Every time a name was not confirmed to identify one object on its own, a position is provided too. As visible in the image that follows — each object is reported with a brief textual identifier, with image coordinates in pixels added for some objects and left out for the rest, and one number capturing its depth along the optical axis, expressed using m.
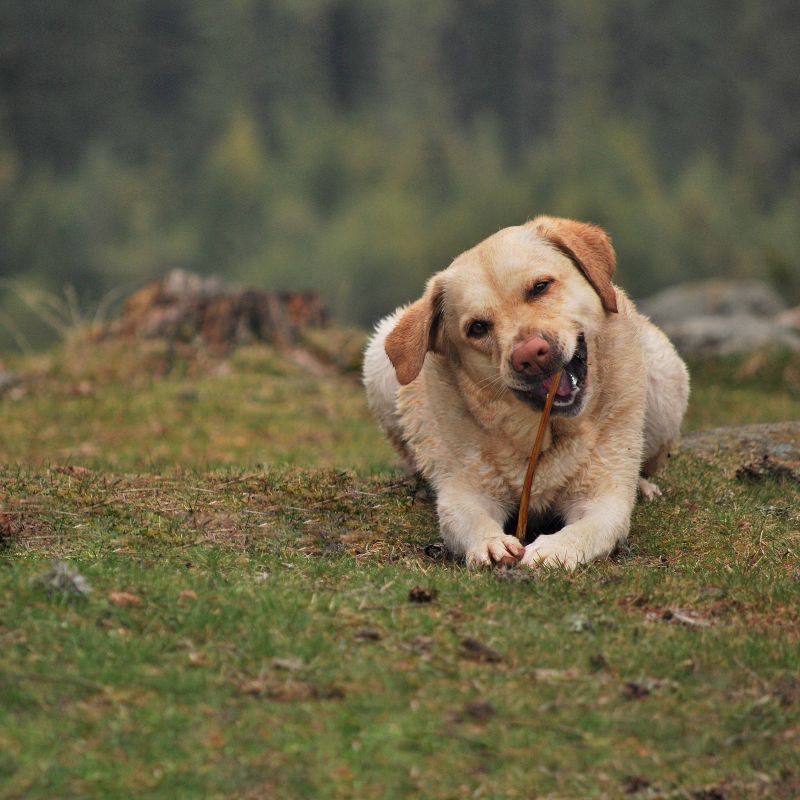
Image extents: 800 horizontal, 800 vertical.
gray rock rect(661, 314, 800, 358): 35.59
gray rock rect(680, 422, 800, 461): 16.87
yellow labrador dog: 12.21
